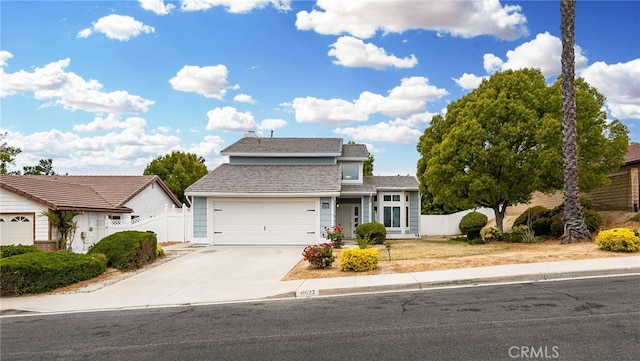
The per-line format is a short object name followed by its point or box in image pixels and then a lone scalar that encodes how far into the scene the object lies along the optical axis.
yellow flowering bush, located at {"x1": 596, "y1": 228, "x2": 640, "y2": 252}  14.17
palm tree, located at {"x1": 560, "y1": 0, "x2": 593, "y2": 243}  18.16
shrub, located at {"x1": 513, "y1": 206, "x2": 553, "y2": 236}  22.28
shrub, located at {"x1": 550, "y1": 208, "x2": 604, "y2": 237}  20.08
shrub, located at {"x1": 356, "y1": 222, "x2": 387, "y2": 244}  23.30
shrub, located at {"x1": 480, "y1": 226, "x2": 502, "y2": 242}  21.59
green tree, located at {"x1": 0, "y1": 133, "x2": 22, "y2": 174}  38.33
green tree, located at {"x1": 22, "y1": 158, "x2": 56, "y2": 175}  56.17
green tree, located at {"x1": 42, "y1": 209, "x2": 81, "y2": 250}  17.02
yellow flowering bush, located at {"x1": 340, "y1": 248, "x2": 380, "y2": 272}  13.43
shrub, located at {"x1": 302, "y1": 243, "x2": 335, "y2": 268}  14.16
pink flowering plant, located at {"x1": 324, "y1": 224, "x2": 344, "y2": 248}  20.85
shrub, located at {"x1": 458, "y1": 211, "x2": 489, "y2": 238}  27.18
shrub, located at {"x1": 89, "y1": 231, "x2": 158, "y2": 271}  15.87
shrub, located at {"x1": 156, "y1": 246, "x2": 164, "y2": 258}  18.61
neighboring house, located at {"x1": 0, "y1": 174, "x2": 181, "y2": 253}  17.02
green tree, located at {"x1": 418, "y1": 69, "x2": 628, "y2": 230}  21.09
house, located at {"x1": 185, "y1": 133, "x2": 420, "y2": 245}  23.27
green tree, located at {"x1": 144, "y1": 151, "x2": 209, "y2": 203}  49.78
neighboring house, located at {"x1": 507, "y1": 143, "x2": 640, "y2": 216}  23.05
